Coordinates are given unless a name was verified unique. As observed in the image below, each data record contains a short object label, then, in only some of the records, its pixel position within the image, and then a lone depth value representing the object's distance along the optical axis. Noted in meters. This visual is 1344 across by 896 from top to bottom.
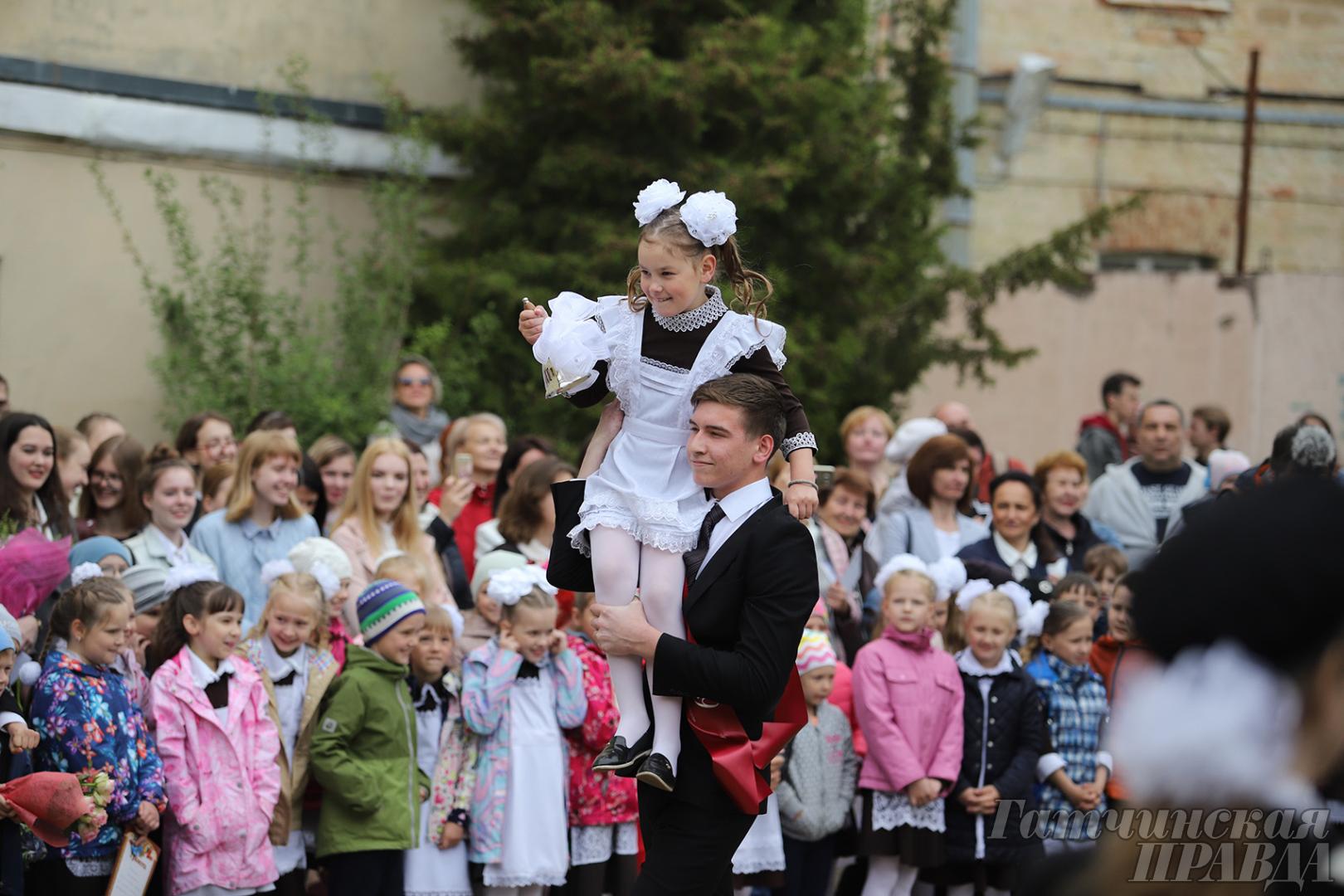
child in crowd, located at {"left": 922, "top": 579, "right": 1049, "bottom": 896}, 13.86
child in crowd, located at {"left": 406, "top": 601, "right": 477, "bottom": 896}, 12.74
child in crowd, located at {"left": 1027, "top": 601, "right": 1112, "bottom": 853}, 14.30
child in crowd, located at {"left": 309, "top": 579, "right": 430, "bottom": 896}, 12.24
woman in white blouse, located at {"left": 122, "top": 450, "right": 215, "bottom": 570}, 13.37
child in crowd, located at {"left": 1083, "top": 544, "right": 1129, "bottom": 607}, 16.58
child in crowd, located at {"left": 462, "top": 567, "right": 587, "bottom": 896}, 12.74
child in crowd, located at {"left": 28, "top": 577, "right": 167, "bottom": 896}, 10.95
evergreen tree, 21.36
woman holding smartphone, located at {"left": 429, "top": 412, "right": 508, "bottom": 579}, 15.95
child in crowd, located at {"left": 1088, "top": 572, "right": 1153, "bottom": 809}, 14.46
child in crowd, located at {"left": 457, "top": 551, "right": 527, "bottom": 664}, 13.82
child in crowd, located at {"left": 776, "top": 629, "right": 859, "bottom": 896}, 13.75
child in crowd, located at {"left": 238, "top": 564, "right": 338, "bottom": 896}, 12.30
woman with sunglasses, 19.56
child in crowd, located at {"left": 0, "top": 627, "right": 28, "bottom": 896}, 10.58
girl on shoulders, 8.12
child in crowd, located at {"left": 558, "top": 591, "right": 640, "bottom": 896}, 13.13
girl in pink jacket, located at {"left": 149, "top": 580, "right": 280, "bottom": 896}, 11.56
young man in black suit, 7.83
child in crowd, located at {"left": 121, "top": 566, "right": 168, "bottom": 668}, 12.79
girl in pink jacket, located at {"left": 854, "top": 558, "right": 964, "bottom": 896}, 13.68
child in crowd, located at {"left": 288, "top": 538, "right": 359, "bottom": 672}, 13.24
